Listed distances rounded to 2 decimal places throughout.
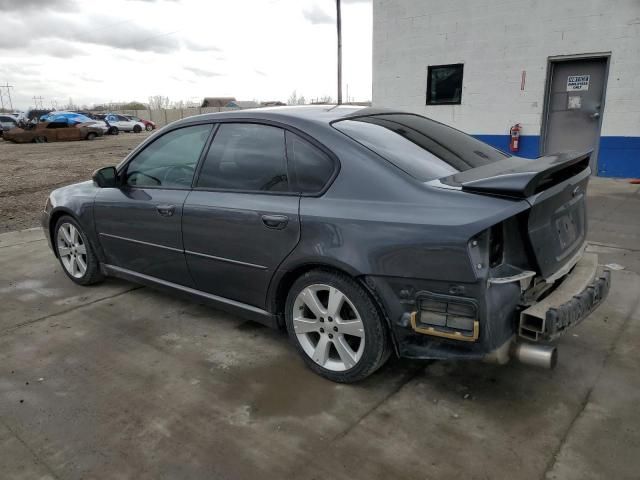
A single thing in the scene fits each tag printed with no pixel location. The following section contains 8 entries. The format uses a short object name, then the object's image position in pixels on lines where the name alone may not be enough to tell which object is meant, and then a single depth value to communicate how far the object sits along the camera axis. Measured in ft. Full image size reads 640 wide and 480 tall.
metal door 30.68
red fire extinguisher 33.24
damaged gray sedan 7.95
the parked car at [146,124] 128.22
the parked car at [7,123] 100.01
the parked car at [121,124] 118.01
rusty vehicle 87.45
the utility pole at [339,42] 51.52
